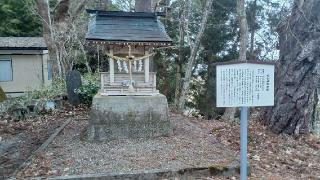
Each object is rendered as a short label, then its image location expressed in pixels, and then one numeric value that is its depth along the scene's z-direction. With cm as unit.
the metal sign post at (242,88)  440
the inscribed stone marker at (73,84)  1207
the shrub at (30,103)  1159
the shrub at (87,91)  1227
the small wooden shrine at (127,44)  766
